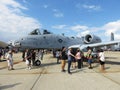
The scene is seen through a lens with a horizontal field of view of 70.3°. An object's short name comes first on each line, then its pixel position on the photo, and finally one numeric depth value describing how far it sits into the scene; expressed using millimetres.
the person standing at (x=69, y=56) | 6284
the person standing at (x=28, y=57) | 7219
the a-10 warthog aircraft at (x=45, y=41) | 8423
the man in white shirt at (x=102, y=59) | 6852
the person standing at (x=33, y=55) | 7810
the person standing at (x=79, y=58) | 7252
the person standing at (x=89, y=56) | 7314
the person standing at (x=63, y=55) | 6383
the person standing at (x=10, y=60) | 7161
